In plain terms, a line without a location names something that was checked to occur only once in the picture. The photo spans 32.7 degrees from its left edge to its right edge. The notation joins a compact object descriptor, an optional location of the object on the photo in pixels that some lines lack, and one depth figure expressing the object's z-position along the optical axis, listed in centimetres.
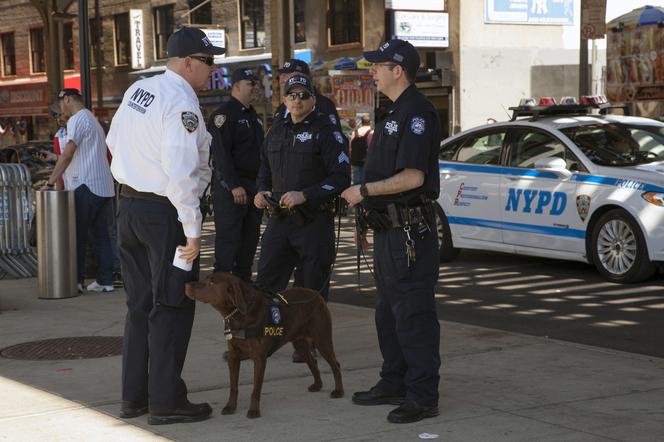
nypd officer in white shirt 552
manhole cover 760
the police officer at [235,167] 770
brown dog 568
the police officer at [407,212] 566
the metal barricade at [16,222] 1219
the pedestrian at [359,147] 2062
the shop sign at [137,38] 3672
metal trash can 1035
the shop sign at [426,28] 2452
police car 1098
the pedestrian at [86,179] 1033
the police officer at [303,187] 699
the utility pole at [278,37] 2239
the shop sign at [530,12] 2627
